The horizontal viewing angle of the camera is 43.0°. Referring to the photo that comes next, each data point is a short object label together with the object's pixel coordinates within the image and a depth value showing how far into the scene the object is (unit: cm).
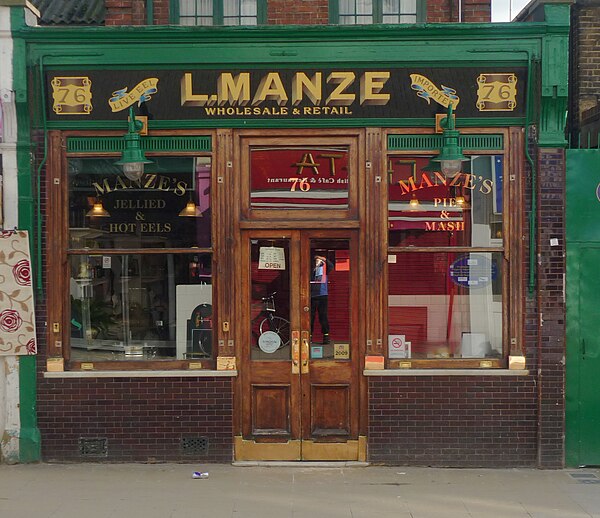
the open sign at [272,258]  848
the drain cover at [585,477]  785
